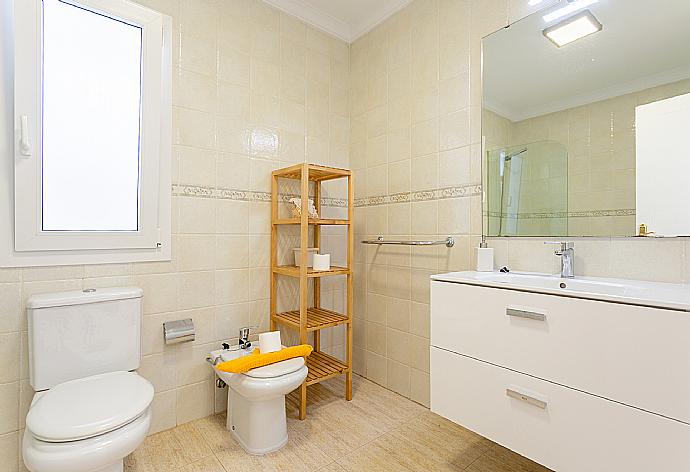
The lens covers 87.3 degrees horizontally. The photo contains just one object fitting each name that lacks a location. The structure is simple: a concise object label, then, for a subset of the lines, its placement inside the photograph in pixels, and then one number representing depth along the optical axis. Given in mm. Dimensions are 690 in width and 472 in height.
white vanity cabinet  969
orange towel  1631
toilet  1144
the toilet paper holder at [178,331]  1876
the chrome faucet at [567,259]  1539
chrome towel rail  2023
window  1562
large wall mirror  1349
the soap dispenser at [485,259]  1789
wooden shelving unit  2062
